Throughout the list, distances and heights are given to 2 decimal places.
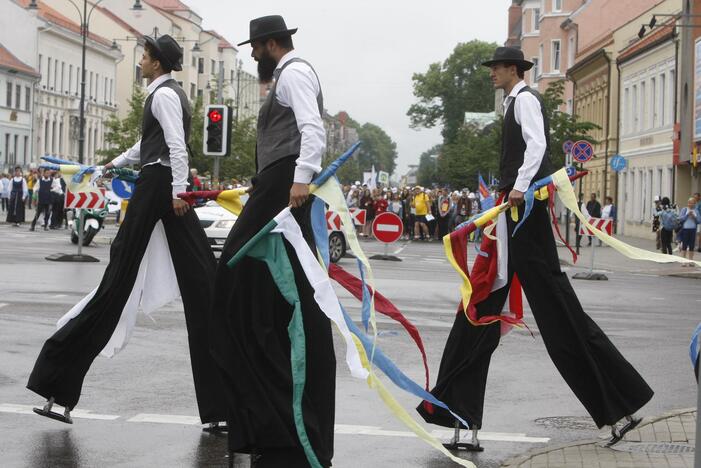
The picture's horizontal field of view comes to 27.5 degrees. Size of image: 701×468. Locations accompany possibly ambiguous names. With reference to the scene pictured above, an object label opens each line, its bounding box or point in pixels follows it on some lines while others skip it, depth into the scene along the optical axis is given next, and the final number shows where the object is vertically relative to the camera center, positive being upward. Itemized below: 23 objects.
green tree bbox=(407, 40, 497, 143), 136.62 +14.44
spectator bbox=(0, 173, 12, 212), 60.03 +1.54
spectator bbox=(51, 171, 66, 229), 42.59 +0.80
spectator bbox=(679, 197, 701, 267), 36.69 +0.51
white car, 28.27 +0.20
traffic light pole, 51.62 +5.51
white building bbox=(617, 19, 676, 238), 53.78 +4.89
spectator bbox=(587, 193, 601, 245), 46.47 +1.21
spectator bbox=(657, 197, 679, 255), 36.62 +0.57
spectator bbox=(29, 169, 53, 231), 41.28 +0.94
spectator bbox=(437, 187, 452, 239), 49.47 +0.97
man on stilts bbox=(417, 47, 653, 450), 7.64 -0.51
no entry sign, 28.77 +0.23
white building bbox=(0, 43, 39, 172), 81.62 +6.85
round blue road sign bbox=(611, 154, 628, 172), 45.41 +2.63
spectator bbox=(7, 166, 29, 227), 44.28 +0.76
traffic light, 27.81 +1.99
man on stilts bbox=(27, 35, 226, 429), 7.69 -0.25
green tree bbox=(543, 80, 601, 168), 45.62 +3.77
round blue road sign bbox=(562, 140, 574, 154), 37.19 +2.58
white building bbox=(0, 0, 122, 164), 86.19 +10.26
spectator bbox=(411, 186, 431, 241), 48.19 +0.99
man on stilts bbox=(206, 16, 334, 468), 6.30 -0.48
